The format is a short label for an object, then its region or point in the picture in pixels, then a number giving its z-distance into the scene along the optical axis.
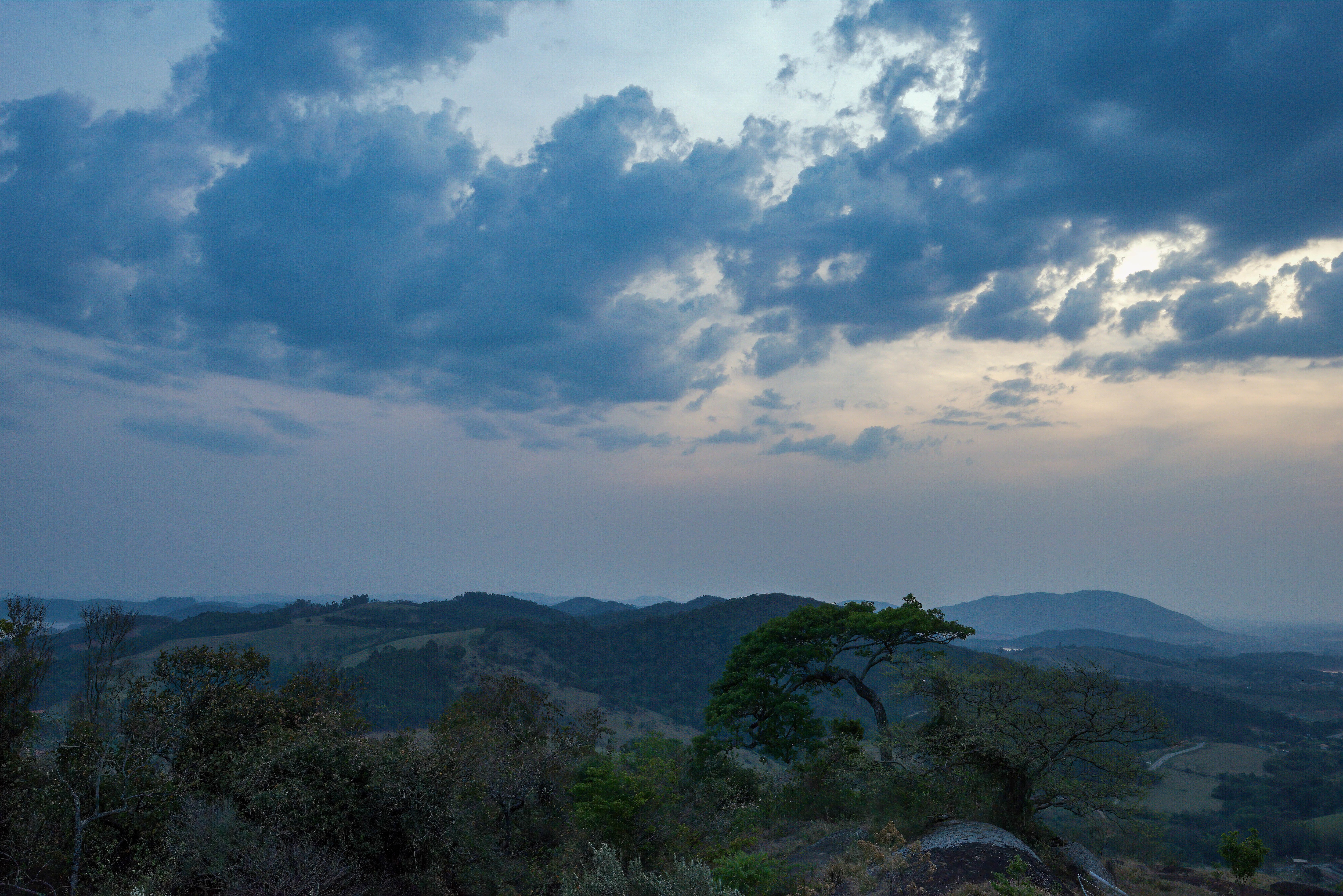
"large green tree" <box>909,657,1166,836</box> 14.58
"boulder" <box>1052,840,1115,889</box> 14.49
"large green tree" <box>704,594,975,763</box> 25.14
